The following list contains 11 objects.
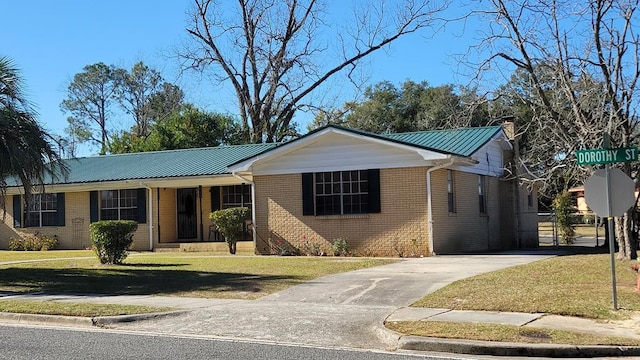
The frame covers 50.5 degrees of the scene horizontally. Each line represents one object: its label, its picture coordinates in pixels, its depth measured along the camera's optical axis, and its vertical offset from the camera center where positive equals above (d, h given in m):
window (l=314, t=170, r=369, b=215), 21.80 +0.79
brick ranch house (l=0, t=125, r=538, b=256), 21.14 +0.80
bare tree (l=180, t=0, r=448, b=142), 42.09 +8.95
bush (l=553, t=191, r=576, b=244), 28.36 -0.25
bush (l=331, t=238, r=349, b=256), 21.72 -0.98
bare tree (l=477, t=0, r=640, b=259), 15.91 +2.75
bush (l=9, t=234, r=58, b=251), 27.98 -0.73
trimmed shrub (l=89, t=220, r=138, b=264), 19.12 -0.43
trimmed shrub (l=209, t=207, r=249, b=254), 23.55 -0.05
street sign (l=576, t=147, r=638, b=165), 10.44 +0.82
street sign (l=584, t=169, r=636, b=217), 10.45 +0.25
